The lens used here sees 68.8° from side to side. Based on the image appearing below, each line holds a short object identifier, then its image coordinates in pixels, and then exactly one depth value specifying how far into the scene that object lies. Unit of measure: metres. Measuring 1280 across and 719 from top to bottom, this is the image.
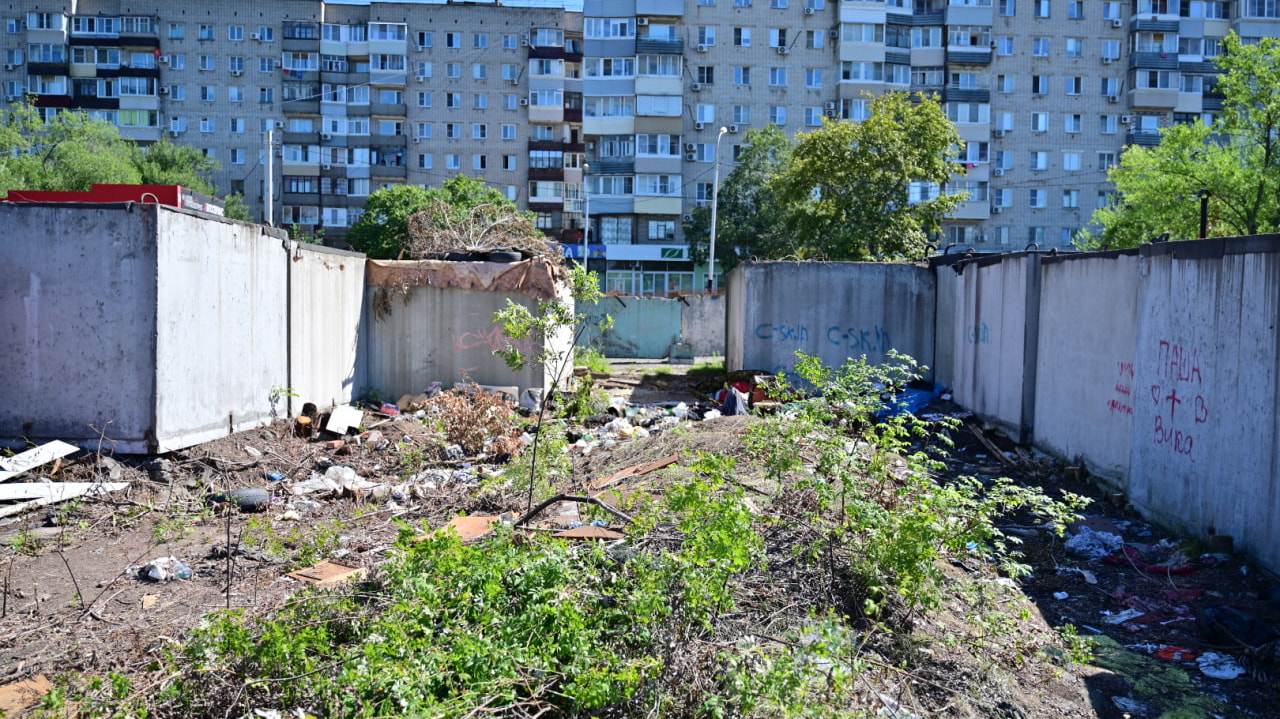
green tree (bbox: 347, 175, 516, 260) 38.28
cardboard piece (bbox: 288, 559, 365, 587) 5.59
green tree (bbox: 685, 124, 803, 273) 41.56
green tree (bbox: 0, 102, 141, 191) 35.78
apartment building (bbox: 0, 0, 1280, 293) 46.47
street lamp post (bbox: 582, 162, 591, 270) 40.66
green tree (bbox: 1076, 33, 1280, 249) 27.80
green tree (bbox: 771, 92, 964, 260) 25.98
